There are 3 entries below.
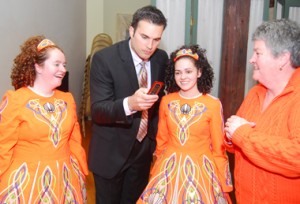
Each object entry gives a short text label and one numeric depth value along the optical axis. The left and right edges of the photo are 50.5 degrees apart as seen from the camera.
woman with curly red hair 1.63
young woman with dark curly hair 1.84
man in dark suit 1.96
